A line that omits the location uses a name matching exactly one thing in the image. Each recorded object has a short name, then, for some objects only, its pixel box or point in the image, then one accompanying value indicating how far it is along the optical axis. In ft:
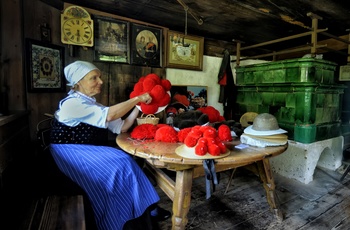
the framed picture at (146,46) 8.86
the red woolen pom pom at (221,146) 4.02
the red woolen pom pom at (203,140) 3.95
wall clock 7.17
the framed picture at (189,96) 9.83
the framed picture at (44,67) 6.52
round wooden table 3.93
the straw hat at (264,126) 4.96
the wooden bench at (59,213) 3.61
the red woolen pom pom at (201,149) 3.85
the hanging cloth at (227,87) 11.48
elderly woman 4.92
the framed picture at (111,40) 8.04
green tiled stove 8.50
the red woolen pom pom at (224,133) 4.96
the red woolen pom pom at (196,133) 4.09
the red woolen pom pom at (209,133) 4.08
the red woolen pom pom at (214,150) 3.87
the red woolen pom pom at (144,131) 5.24
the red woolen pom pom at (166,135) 4.92
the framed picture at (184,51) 9.80
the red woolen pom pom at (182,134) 4.95
